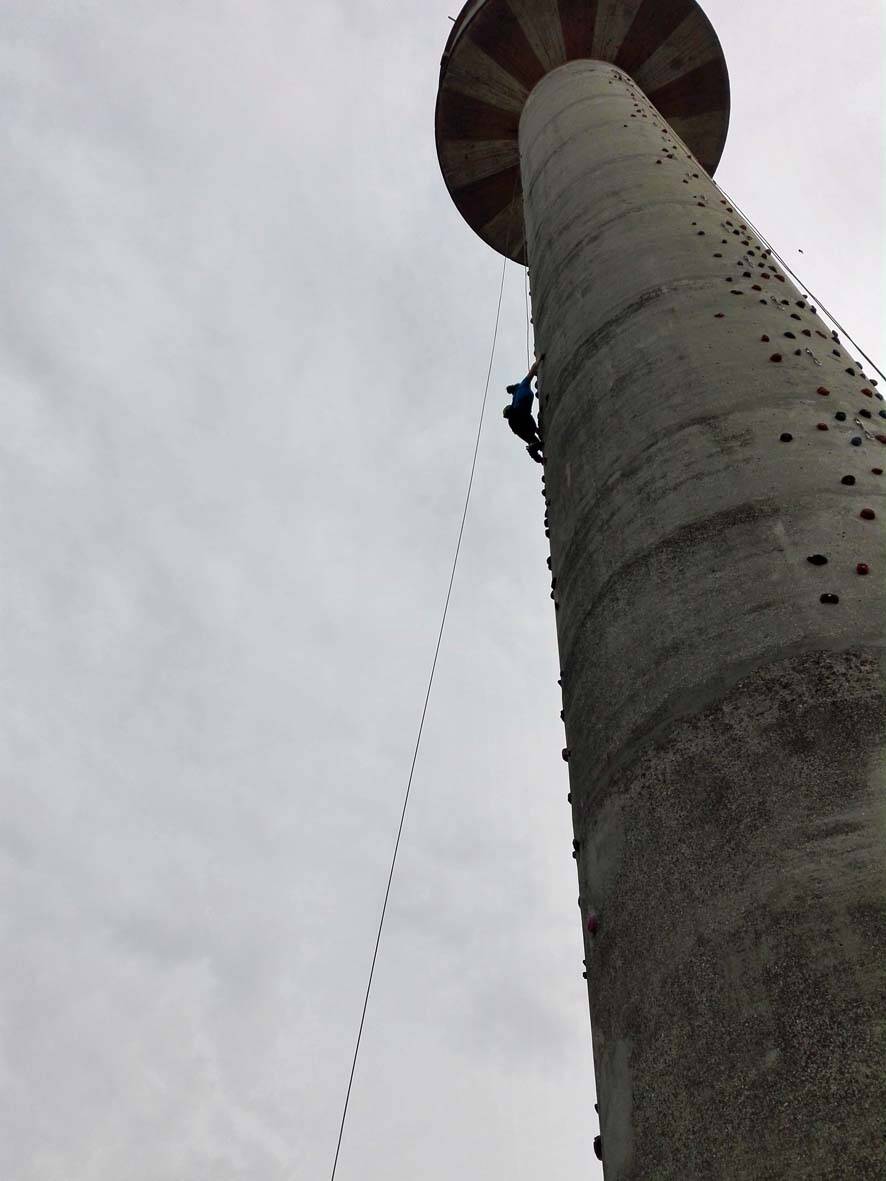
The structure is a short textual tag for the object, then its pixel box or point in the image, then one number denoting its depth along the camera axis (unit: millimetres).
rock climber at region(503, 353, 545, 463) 10359
